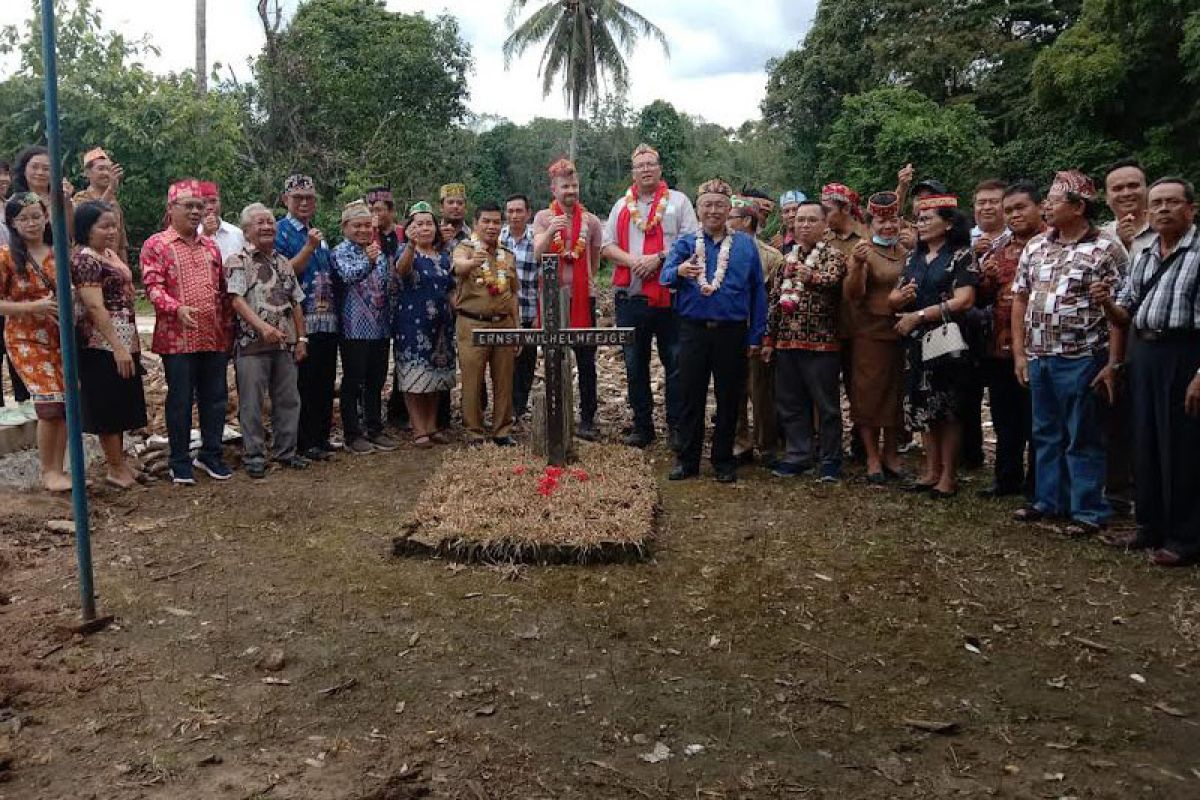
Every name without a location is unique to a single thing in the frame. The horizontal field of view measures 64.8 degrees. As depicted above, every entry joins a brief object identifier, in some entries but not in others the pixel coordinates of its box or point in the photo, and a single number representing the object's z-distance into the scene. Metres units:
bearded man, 7.89
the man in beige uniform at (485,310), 7.71
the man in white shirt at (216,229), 7.82
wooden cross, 6.63
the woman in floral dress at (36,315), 6.05
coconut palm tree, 33.09
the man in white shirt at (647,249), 7.70
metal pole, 3.81
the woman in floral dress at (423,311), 7.91
